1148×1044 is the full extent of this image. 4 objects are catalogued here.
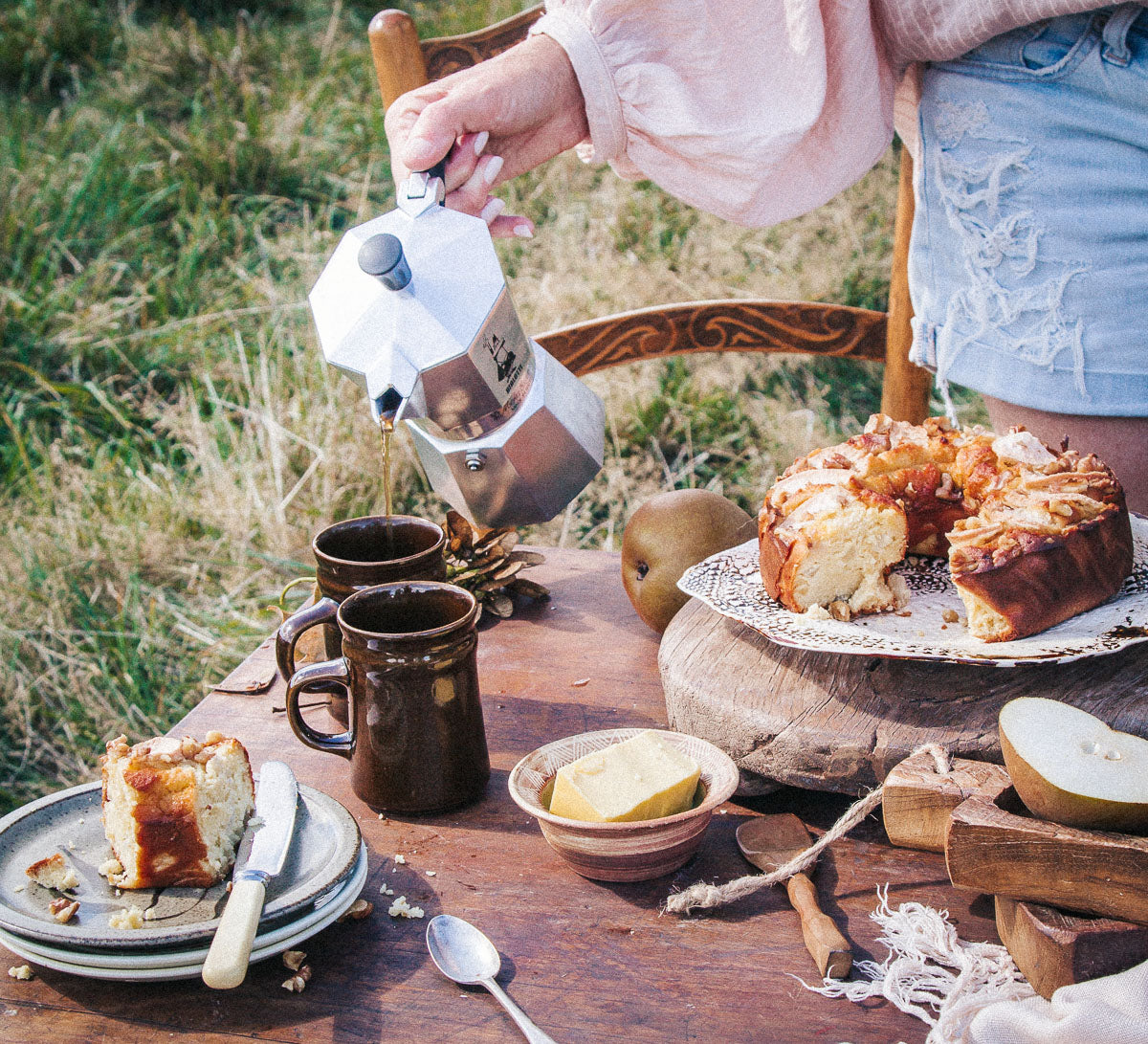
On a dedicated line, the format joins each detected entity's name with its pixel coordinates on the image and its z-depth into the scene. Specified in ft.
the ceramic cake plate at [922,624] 2.72
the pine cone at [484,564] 4.05
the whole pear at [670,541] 3.74
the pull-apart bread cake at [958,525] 2.95
